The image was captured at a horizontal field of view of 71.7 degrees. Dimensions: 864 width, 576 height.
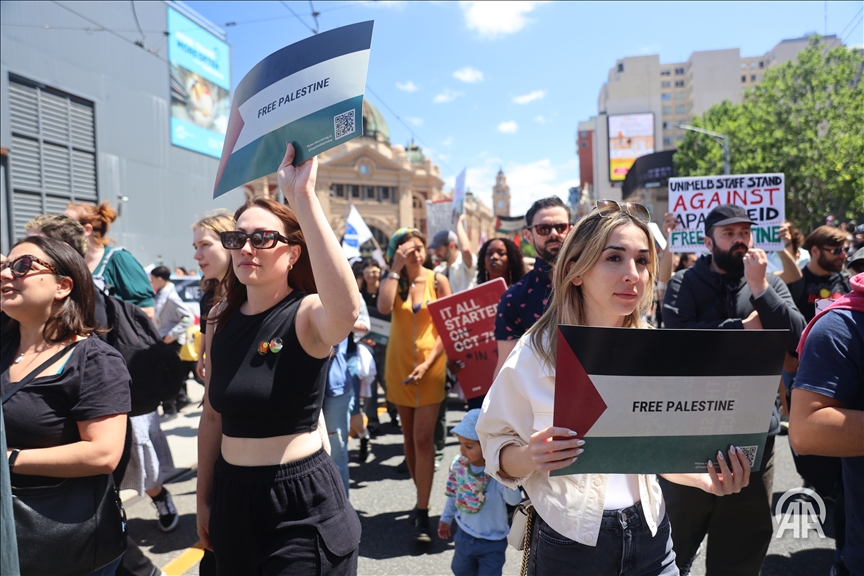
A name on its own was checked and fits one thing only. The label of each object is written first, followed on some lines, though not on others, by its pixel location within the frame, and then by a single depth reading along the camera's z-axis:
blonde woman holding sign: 1.77
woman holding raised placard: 1.97
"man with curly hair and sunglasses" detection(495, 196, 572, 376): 3.08
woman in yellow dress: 4.33
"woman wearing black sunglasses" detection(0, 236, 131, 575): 2.13
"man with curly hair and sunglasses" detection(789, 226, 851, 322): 5.06
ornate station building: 69.38
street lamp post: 31.49
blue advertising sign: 22.52
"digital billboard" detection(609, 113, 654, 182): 87.00
